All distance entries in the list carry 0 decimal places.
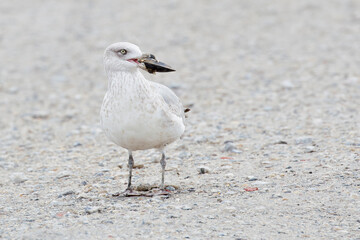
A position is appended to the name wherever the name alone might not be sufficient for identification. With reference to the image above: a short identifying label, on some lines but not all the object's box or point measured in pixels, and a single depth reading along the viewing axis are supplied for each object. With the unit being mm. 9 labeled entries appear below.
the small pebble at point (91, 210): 12195
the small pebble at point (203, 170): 15008
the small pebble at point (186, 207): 12133
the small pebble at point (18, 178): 15756
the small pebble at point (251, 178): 14018
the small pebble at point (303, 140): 16937
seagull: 12312
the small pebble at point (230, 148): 16753
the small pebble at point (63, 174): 15920
